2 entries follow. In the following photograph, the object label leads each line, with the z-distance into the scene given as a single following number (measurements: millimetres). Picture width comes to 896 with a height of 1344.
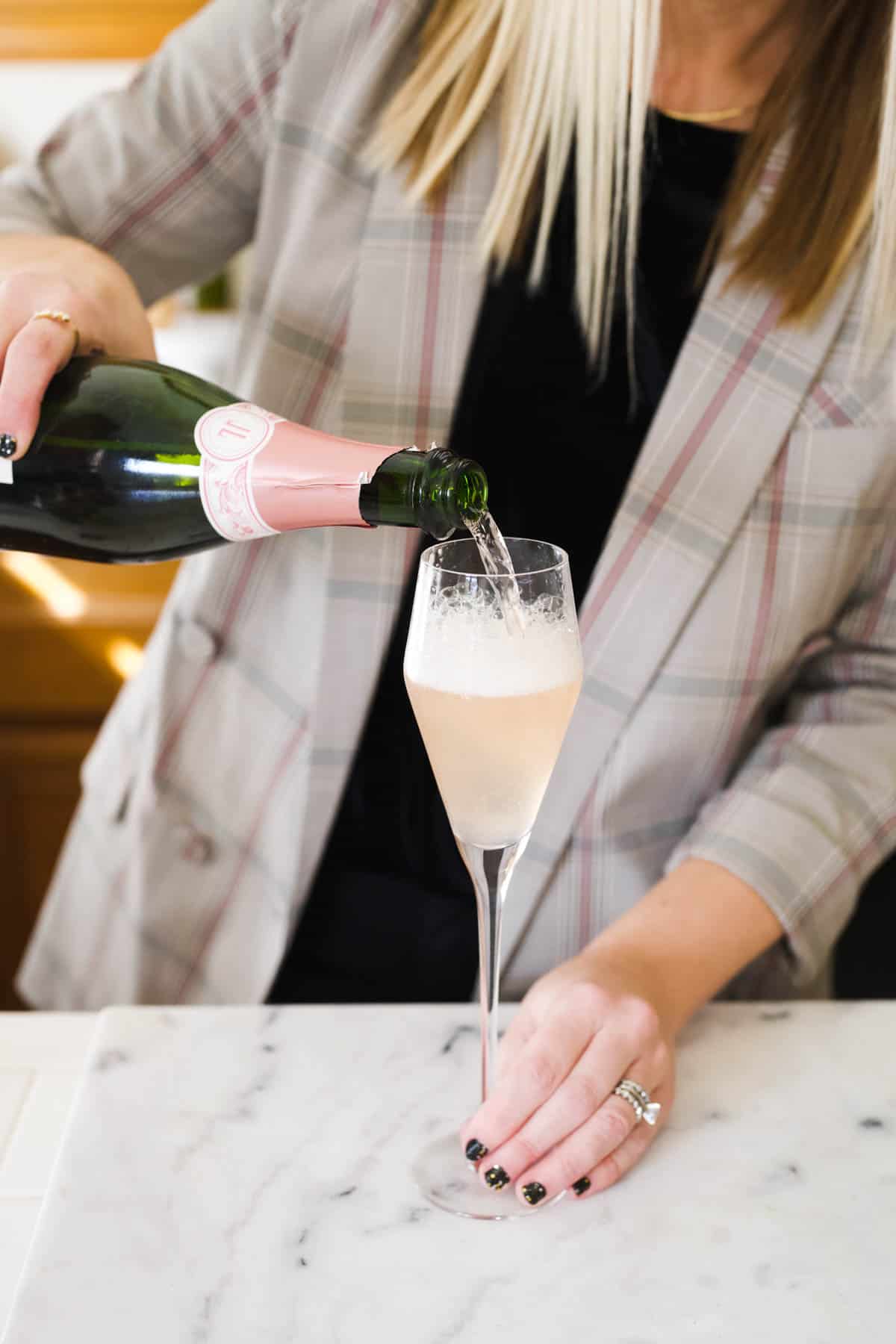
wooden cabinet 1728
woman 880
